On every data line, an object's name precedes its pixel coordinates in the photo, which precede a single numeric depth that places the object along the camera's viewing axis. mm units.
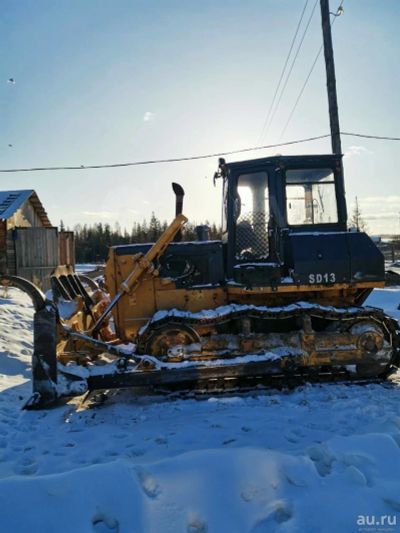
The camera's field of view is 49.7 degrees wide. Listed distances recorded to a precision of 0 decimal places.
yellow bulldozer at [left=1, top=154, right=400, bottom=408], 5348
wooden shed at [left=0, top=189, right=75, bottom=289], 17984
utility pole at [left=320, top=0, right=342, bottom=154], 10656
